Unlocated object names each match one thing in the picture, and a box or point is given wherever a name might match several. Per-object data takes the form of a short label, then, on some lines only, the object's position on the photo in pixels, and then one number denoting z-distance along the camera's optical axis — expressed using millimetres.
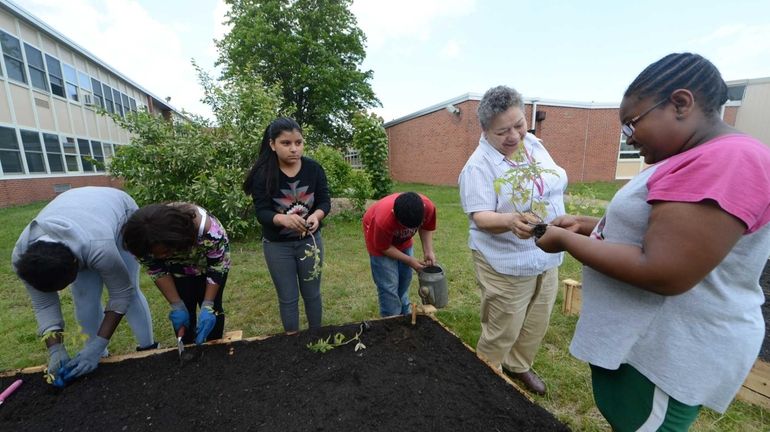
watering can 2314
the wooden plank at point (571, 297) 3182
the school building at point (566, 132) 13570
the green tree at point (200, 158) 5648
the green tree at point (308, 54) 17422
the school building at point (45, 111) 10711
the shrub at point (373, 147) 7930
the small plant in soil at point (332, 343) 2016
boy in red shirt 2238
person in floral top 1729
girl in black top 2293
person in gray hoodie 1581
